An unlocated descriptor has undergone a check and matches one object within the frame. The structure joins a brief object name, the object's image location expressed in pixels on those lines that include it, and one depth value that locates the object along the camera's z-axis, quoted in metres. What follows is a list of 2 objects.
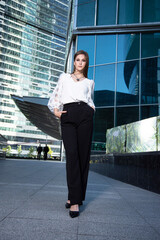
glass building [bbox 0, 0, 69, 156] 108.06
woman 2.67
